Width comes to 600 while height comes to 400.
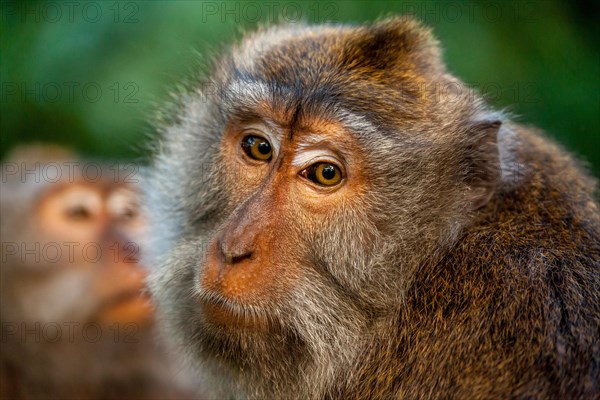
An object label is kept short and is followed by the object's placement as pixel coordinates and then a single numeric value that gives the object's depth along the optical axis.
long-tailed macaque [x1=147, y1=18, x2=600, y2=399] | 5.29
